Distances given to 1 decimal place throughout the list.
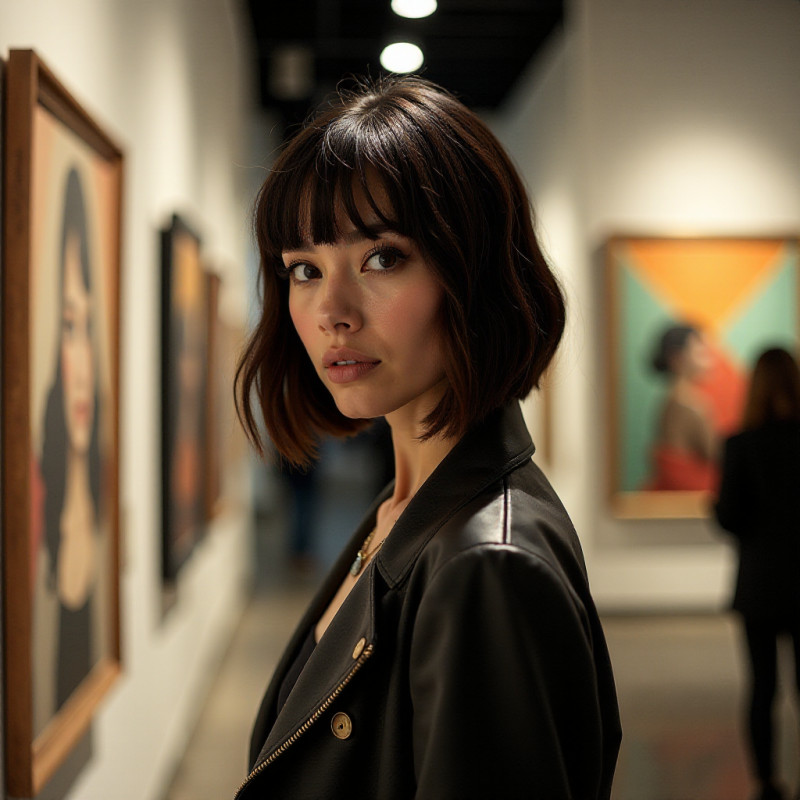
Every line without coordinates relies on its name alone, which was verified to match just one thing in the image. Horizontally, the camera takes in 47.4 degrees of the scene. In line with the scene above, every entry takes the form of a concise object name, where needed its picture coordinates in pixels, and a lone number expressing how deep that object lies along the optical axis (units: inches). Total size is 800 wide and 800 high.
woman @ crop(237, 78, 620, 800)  32.1
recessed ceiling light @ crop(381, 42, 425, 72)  267.0
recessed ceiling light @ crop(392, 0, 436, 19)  220.1
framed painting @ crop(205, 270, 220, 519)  172.7
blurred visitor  127.0
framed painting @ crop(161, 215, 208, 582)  127.4
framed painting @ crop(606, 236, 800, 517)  223.6
